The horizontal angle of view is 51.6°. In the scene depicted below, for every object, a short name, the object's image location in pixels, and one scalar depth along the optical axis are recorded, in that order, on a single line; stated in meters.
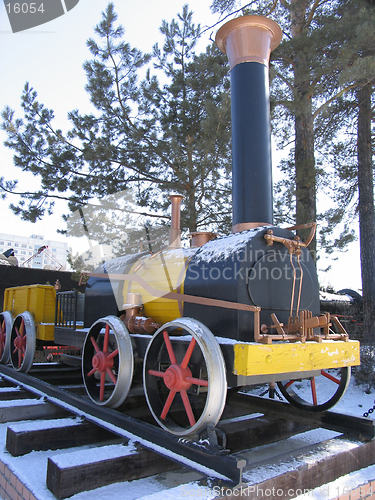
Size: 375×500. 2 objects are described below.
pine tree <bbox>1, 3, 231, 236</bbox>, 8.30
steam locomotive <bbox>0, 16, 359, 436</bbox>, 2.45
